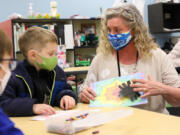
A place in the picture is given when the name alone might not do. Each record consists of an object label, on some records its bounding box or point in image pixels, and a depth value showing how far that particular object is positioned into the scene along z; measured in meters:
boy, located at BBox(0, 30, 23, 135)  0.70
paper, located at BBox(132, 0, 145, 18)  4.51
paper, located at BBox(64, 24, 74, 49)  4.36
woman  1.62
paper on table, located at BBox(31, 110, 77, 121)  1.18
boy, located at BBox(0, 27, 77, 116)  1.27
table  0.95
